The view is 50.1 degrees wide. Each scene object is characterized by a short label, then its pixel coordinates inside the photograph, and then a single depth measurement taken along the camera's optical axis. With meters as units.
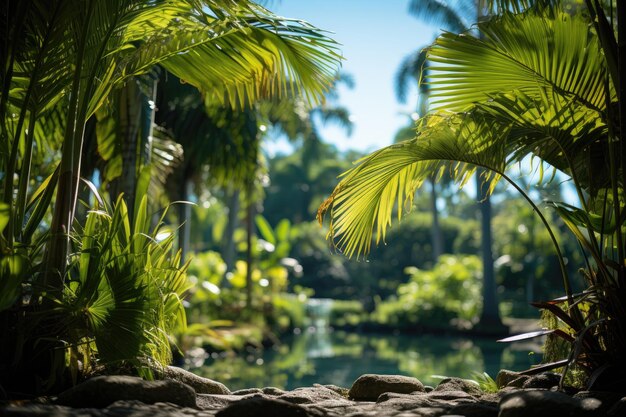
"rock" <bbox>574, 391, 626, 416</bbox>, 3.33
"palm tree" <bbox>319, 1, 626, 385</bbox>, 4.10
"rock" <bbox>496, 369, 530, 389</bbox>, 4.73
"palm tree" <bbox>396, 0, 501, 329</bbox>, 19.92
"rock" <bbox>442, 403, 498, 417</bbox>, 3.40
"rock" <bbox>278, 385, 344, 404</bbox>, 4.02
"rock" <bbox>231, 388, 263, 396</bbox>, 4.62
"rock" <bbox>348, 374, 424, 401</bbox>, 4.57
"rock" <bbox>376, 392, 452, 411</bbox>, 3.60
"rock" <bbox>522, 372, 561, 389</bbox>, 4.19
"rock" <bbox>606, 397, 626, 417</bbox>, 3.20
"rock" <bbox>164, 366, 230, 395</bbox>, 4.28
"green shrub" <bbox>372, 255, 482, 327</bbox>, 21.38
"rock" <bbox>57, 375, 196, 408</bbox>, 3.22
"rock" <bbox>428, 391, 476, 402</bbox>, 3.99
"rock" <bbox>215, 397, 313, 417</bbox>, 3.07
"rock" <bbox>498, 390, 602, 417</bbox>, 3.07
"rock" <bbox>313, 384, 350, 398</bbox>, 4.83
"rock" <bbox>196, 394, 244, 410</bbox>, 3.67
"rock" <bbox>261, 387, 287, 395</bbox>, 4.64
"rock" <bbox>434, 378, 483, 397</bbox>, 4.60
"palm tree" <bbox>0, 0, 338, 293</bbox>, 3.77
